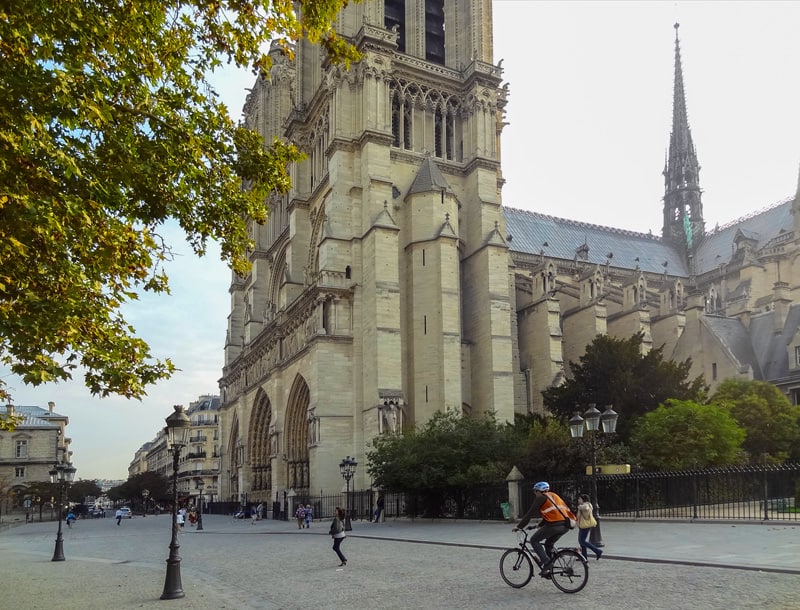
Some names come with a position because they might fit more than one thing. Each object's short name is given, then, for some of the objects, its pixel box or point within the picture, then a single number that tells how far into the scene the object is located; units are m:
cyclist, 10.15
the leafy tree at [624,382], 30.80
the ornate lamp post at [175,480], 11.70
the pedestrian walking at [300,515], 31.00
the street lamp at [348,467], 29.59
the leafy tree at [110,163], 7.95
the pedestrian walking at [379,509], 30.77
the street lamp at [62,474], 25.61
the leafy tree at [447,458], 27.64
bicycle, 9.95
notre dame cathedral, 36.44
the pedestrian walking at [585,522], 12.21
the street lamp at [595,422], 16.66
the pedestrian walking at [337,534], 14.98
